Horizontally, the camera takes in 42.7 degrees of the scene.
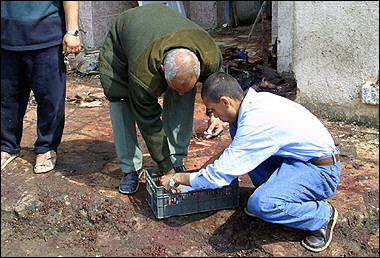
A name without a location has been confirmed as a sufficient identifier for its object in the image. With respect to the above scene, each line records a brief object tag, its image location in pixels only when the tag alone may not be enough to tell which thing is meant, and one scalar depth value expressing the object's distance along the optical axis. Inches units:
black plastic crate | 138.3
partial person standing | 147.0
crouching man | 120.7
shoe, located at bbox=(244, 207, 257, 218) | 141.1
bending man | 127.6
